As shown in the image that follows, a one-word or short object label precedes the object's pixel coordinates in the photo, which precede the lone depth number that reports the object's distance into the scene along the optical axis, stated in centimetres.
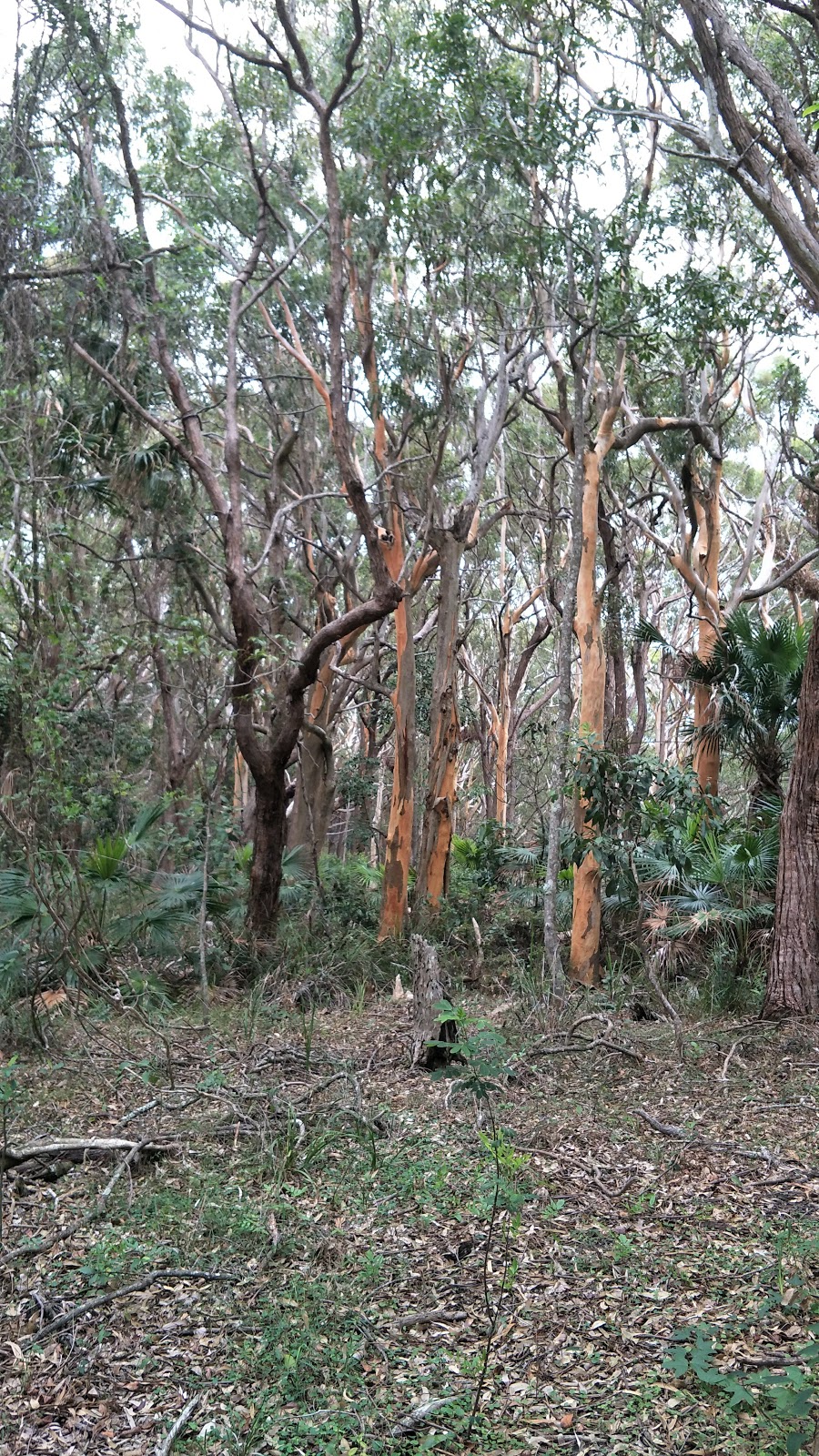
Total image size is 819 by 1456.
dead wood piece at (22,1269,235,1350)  377
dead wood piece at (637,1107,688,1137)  542
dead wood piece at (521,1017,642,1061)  660
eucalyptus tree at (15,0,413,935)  896
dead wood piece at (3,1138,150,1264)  430
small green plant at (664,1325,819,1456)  261
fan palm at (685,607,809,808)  1048
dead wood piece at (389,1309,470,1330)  381
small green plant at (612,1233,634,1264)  420
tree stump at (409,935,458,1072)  670
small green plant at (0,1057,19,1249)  492
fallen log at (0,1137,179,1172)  504
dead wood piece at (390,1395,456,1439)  321
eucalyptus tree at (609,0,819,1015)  679
